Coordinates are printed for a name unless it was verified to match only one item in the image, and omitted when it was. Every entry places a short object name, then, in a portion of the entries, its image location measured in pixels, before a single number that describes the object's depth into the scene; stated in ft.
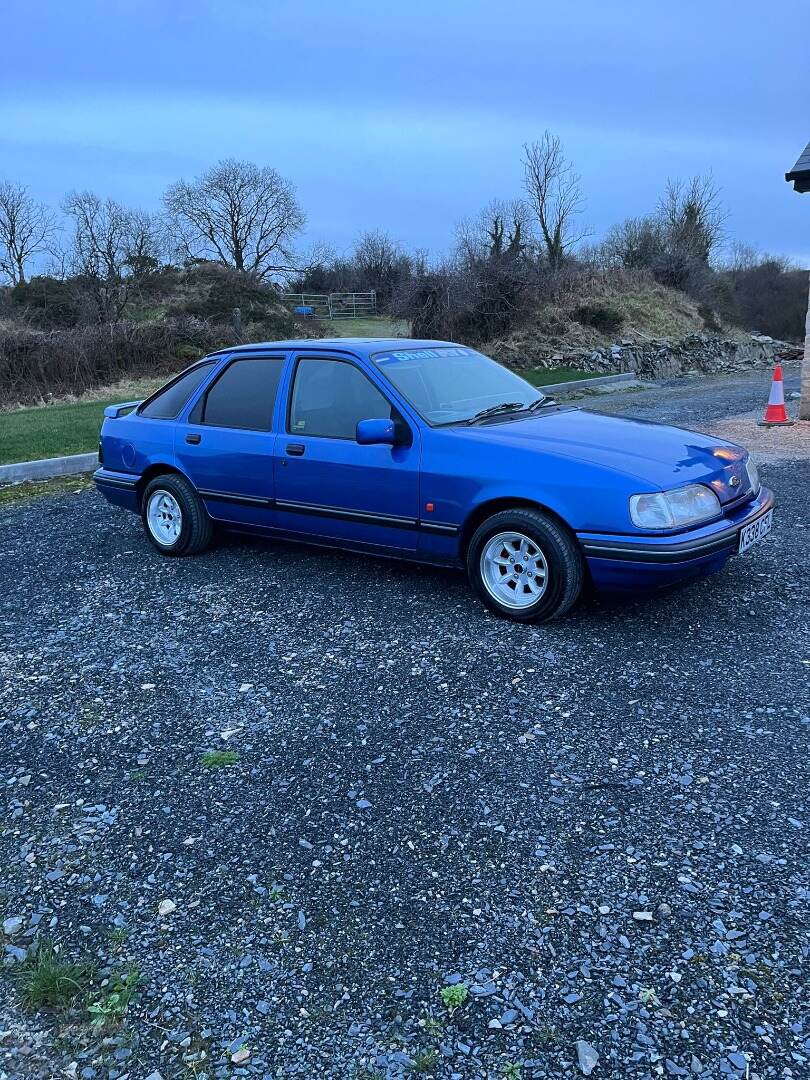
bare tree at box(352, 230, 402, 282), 146.55
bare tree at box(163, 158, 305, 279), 151.02
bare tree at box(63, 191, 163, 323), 93.56
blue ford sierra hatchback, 14.38
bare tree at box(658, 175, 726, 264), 116.98
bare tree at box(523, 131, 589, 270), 99.25
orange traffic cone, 40.09
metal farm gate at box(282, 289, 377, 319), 134.82
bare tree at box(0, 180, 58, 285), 134.00
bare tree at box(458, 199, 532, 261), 78.55
